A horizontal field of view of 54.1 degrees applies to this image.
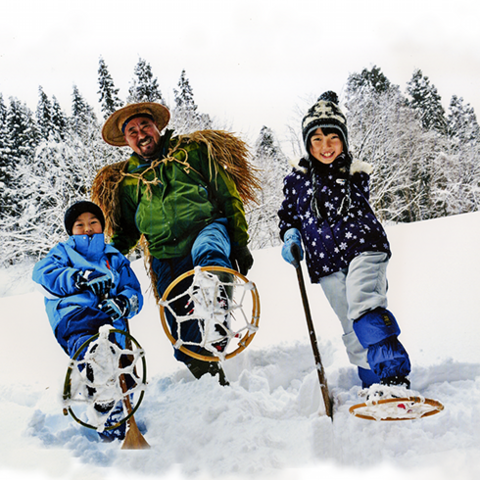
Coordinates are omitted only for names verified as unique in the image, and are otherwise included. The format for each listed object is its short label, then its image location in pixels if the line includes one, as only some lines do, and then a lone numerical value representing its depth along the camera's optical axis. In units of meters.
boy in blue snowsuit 2.69
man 2.92
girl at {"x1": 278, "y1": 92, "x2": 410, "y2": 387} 2.43
